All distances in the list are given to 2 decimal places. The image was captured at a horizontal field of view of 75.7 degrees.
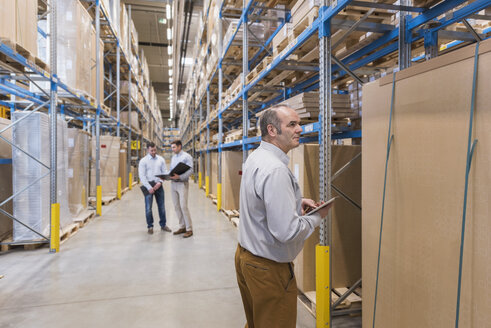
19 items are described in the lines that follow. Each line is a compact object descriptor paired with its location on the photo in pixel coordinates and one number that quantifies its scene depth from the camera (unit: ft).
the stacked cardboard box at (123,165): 40.12
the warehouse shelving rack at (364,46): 8.95
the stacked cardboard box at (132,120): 42.39
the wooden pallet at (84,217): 23.04
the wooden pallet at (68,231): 19.04
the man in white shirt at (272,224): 5.74
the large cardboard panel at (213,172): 35.60
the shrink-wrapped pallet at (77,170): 22.67
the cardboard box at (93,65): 25.53
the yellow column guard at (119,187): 36.98
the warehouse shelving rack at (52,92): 14.84
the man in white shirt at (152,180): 21.43
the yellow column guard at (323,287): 9.35
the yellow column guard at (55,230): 17.10
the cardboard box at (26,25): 13.96
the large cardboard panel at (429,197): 5.34
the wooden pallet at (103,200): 32.22
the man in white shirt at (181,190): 20.26
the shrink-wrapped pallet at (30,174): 16.98
